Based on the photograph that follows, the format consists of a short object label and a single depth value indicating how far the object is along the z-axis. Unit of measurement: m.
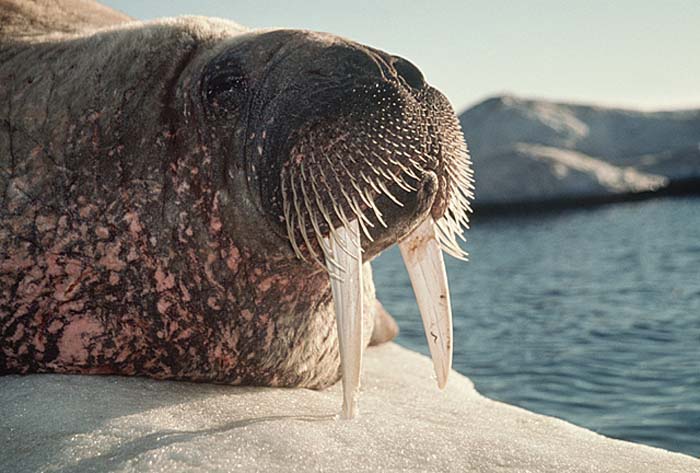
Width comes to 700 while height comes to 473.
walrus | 3.05
